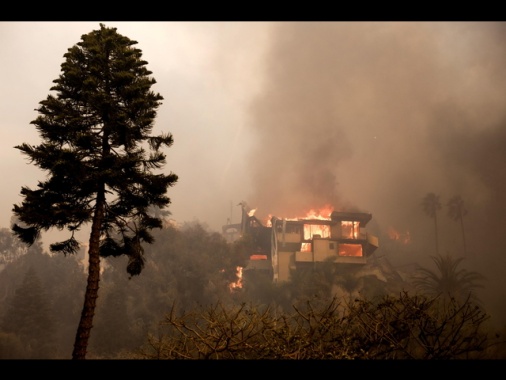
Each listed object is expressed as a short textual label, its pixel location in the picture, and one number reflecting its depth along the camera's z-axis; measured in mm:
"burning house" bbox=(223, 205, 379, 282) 76000
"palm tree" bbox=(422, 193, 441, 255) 116625
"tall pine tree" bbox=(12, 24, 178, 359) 16016
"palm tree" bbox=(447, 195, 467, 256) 117562
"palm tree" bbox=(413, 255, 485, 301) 60688
